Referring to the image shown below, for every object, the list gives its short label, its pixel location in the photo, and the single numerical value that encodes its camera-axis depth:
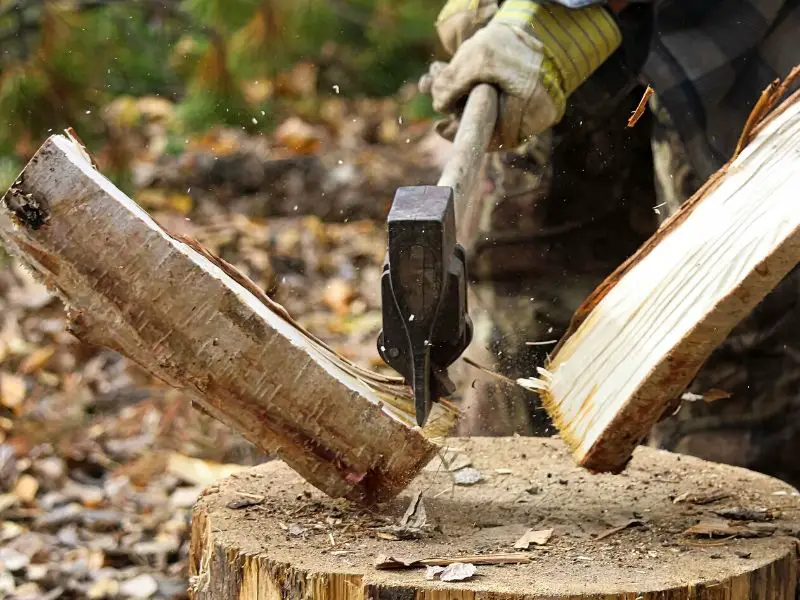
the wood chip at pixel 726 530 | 3.34
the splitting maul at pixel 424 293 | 3.31
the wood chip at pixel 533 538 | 3.32
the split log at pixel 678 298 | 3.28
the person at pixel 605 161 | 3.67
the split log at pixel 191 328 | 3.29
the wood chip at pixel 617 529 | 3.34
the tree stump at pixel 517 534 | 3.25
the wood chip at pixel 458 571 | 3.25
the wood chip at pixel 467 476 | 3.48
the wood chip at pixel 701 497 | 3.43
